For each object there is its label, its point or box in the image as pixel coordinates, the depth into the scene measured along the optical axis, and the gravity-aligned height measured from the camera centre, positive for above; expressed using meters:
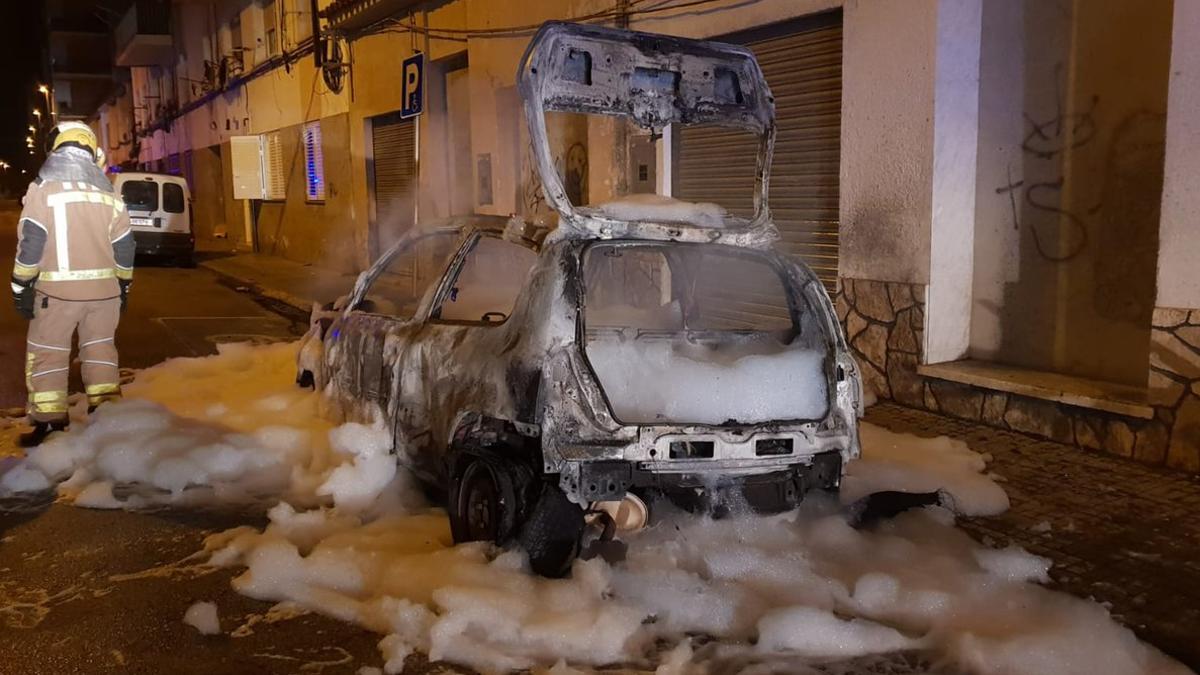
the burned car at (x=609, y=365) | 4.05 -0.70
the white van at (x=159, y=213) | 20.22 -0.04
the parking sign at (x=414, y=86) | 10.07 +1.26
